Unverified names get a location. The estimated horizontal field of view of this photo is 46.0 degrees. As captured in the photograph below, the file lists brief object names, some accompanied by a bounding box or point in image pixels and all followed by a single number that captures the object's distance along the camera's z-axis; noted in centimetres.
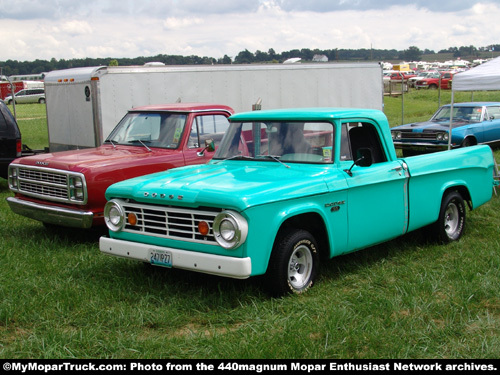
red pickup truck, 695
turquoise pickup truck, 488
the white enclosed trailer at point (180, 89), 1050
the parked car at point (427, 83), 4422
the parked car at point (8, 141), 1087
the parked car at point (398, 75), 4958
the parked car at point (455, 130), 1367
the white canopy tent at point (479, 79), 1091
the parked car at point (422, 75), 4611
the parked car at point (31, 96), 4632
